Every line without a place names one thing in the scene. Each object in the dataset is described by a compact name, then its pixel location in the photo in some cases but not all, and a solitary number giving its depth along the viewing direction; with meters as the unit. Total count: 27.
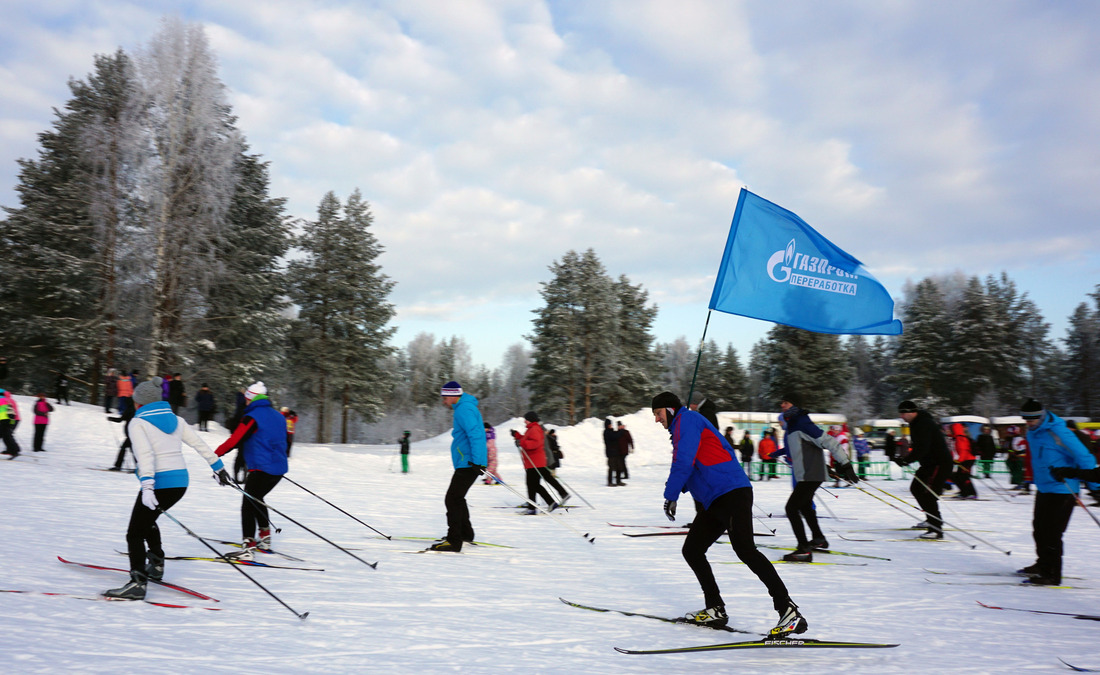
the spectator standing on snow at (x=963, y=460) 15.86
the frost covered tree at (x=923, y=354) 57.06
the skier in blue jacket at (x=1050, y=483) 6.93
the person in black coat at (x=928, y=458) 9.68
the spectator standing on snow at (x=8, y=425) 13.55
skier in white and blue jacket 5.18
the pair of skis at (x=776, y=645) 4.36
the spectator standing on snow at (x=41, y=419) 15.00
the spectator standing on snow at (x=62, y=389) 23.22
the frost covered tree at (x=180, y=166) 23.38
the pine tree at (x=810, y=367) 51.50
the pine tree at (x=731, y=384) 65.00
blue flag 9.34
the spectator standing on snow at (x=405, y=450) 23.19
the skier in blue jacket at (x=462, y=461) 8.27
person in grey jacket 8.20
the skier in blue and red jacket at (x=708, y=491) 5.06
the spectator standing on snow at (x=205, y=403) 22.11
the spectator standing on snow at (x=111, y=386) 20.28
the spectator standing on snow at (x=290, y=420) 18.70
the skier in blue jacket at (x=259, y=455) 7.39
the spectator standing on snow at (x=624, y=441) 20.22
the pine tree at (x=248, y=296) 28.06
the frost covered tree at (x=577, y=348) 47.12
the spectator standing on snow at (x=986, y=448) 18.45
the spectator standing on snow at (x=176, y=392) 18.75
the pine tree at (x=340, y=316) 36.94
